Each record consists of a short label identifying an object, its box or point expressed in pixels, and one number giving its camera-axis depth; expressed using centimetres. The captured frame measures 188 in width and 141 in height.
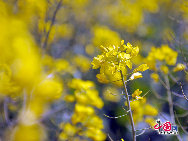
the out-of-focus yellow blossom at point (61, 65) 342
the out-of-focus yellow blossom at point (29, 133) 203
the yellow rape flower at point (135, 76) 133
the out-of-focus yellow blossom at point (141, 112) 220
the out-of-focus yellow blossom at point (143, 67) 132
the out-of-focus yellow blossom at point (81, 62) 404
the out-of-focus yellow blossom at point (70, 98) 220
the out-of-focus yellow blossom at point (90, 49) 465
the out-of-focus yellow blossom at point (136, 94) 128
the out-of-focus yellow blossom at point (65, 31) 511
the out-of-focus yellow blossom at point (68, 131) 206
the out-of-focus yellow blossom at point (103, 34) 473
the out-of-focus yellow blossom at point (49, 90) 223
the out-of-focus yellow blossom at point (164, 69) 215
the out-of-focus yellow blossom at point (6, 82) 178
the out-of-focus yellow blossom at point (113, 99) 318
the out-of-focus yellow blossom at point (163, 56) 223
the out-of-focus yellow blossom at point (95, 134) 205
